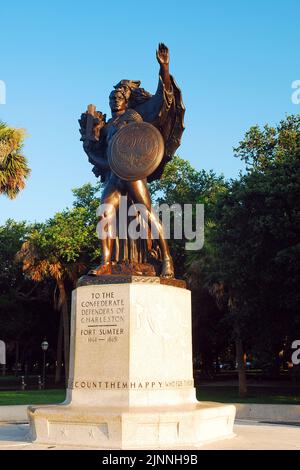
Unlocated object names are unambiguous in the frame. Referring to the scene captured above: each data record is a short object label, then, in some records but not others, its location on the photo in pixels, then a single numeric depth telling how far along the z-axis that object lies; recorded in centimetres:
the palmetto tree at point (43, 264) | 3909
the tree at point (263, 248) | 2438
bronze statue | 1165
